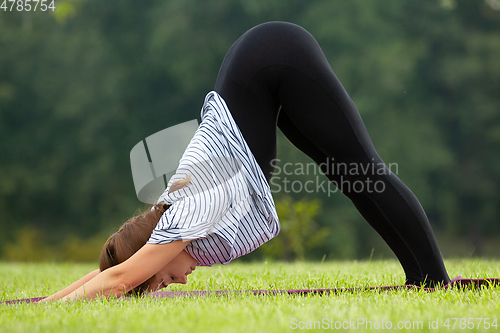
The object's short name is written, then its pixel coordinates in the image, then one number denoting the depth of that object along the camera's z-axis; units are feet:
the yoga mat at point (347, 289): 29.24
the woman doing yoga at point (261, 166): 29.31
